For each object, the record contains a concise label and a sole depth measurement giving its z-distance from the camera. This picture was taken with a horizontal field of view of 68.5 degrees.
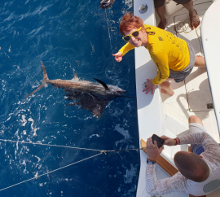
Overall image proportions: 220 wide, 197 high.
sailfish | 3.29
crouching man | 1.31
